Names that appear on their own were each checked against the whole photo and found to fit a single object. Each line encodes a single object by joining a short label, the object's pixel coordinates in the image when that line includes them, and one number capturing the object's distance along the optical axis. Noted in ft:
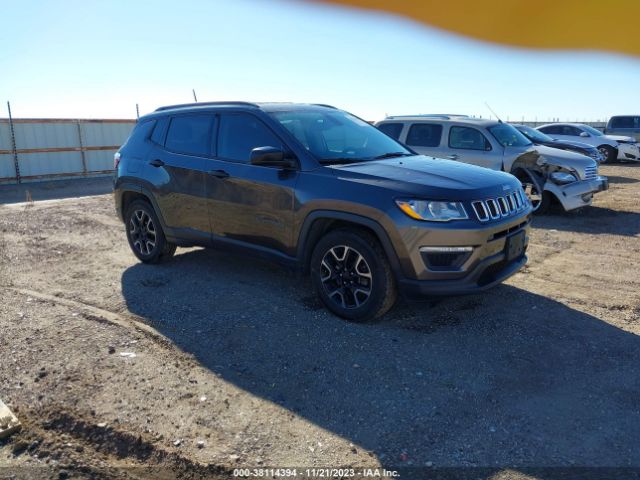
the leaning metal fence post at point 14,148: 54.19
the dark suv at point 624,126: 76.84
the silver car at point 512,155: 29.99
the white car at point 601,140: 64.23
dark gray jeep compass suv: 13.07
